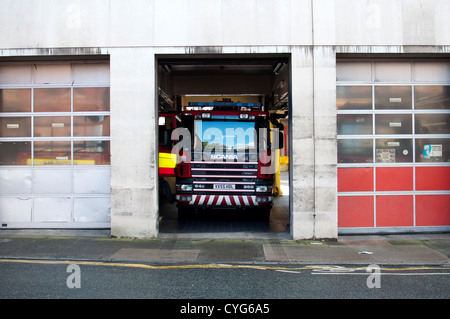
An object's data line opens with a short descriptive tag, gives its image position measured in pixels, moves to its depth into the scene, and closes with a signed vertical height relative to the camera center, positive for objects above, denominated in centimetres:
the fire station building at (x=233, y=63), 862 +137
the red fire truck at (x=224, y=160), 1005 +0
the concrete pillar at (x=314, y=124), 860 +79
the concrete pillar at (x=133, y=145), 868 +36
